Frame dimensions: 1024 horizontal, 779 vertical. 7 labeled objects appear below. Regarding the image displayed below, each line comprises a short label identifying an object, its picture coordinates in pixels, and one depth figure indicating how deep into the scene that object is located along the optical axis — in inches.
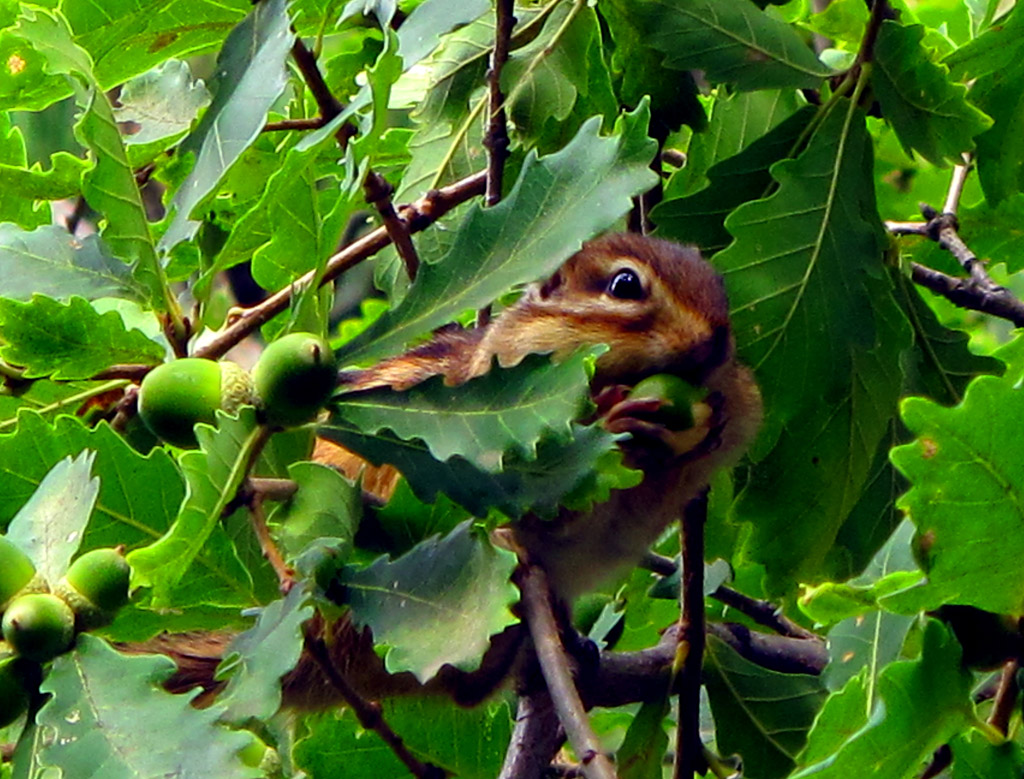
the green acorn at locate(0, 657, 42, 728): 107.2
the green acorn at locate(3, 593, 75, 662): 106.8
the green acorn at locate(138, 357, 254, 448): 107.8
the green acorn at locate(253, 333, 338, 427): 107.5
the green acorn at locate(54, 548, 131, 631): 107.3
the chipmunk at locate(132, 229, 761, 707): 112.4
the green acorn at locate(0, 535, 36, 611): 107.0
